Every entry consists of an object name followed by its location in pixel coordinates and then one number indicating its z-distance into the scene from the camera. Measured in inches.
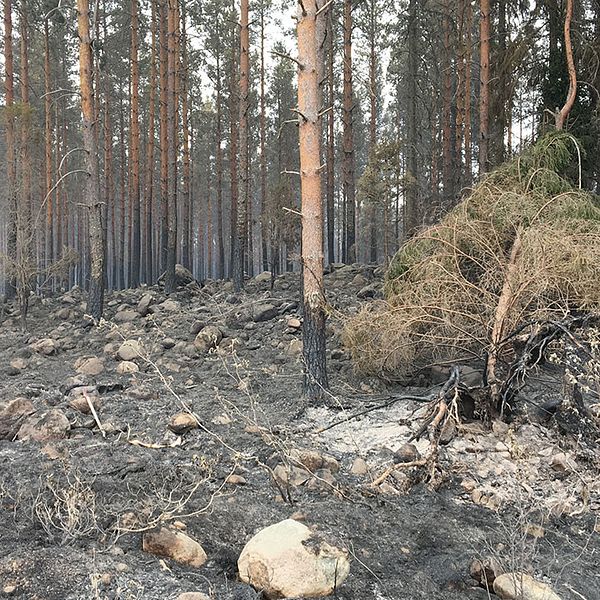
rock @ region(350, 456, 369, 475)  171.9
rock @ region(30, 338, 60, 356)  382.7
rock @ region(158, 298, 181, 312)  485.5
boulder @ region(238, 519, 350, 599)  105.5
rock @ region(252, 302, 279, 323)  411.5
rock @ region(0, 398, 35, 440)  202.4
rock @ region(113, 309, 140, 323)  472.4
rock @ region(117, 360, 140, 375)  307.1
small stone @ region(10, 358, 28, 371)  332.1
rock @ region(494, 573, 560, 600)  99.8
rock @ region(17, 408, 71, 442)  195.8
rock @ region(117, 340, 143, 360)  343.0
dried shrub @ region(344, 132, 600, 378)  201.3
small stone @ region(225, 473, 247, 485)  160.4
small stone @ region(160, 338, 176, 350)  367.9
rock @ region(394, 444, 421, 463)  174.9
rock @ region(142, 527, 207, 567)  117.0
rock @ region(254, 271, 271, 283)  668.1
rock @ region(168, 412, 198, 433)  204.7
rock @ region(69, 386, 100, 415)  228.1
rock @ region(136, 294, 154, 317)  490.6
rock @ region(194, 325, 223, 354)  357.7
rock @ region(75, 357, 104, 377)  312.0
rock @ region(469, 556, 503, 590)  111.6
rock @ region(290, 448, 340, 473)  171.5
